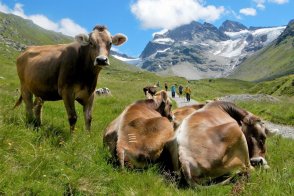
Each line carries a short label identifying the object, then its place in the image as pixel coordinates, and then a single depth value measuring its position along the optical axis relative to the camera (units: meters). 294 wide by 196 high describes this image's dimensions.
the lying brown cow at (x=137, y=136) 5.91
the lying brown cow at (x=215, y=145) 5.32
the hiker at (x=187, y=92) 30.76
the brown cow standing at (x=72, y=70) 7.79
